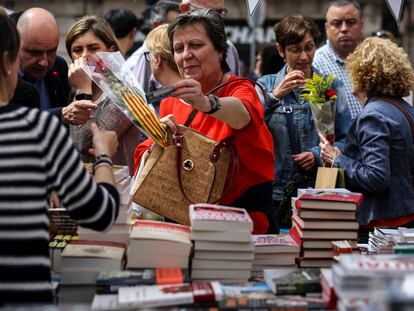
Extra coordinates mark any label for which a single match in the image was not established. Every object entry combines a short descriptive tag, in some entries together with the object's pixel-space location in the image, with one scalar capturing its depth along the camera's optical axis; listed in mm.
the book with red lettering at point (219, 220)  6719
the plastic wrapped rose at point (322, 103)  9672
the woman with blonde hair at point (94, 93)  9039
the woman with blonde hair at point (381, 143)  9109
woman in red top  7645
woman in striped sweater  5352
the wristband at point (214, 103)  7316
